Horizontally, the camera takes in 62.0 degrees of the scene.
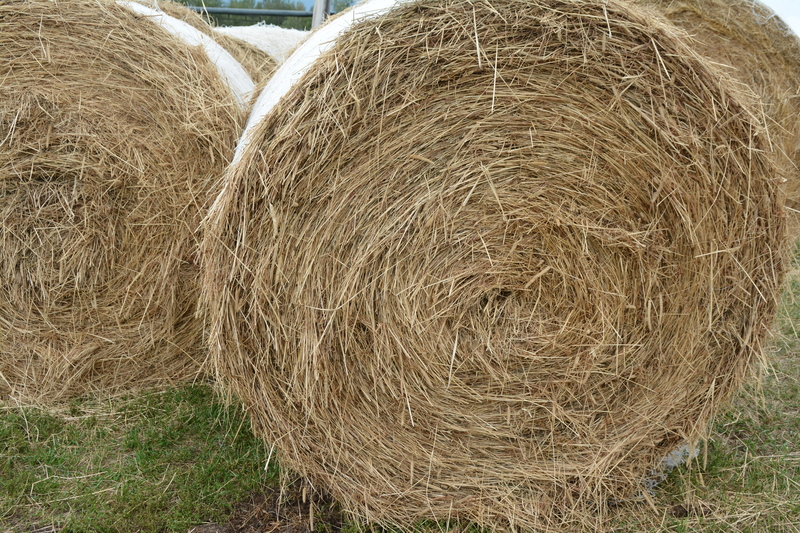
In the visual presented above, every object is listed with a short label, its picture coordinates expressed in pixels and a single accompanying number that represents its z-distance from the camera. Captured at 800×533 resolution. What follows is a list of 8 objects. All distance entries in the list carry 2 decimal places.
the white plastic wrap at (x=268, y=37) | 4.75
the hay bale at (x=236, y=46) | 3.98
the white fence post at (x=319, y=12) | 6.69
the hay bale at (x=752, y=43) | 4.61
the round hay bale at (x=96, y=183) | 2.90
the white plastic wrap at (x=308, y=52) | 2.13
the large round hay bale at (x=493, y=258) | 2.07
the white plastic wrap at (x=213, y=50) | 3.10
